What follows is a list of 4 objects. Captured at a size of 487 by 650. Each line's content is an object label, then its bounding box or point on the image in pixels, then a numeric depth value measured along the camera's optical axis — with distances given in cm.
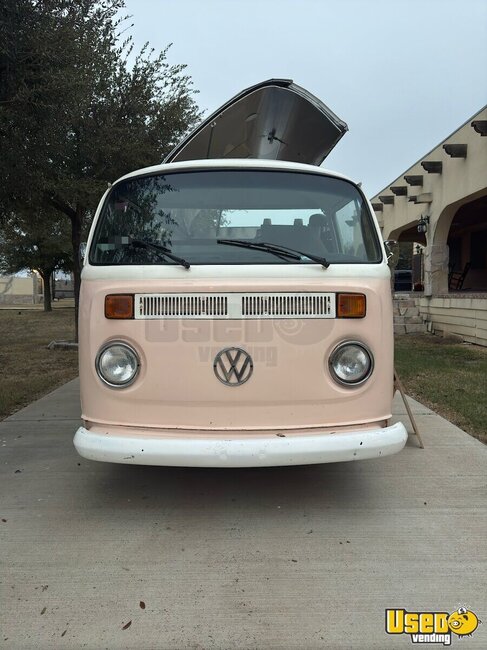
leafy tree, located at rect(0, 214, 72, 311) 2377
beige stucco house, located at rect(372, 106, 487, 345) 1188
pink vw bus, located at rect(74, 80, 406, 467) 297
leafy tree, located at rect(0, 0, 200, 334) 587
